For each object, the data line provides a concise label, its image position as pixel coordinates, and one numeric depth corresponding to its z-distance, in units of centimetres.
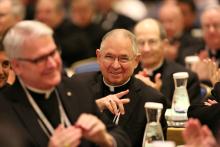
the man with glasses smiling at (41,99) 464
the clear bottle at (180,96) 613
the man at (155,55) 773
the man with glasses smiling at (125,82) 616
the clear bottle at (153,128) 539
